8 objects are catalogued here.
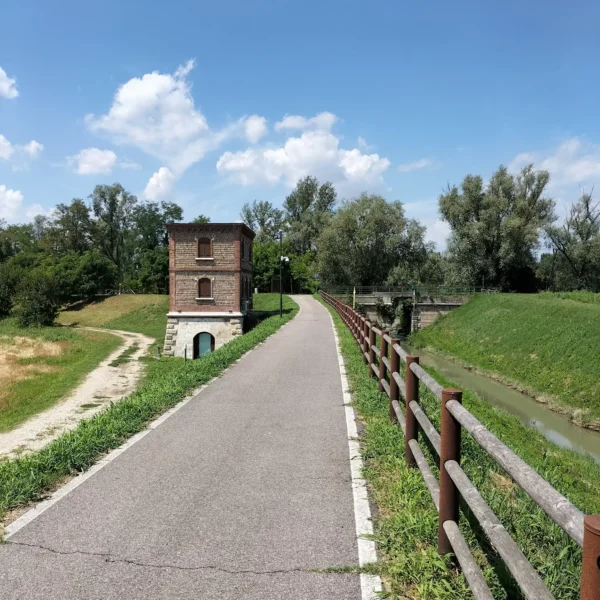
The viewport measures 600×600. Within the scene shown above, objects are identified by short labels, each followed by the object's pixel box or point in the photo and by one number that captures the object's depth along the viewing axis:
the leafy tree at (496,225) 48.28
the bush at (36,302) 50.47
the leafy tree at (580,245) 48.19
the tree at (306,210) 77.44
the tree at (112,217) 81.81
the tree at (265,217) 88.56
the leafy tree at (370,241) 54.19
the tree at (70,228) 79.44
